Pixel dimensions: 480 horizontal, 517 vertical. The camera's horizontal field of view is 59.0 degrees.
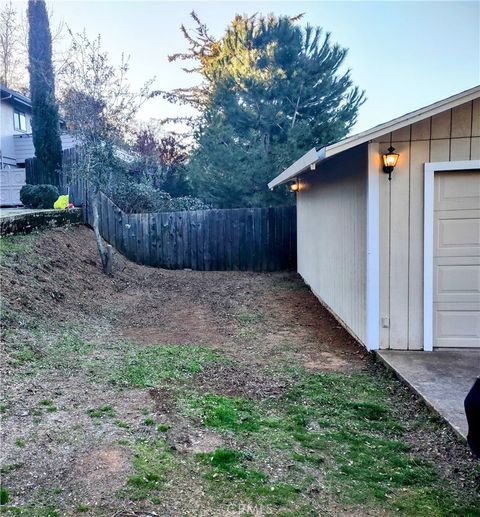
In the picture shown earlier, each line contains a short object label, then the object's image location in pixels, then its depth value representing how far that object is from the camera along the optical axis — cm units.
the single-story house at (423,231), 447
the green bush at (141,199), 1205
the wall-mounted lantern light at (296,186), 1002
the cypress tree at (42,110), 1439
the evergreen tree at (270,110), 1257
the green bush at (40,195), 1242
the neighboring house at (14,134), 1786
